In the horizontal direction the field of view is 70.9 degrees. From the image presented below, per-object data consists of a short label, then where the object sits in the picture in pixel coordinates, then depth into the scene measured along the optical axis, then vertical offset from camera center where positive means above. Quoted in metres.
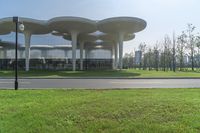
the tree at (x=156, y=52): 36.33 +3.64
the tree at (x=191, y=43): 30.14 +4.96
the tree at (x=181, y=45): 30.68 +4.72
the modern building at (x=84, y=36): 24.68 +6.89
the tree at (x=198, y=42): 29.61 +5.11
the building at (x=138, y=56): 38.82 +2.84
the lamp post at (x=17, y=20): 8.28 +2.71
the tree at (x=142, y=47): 39.62 +5.39
